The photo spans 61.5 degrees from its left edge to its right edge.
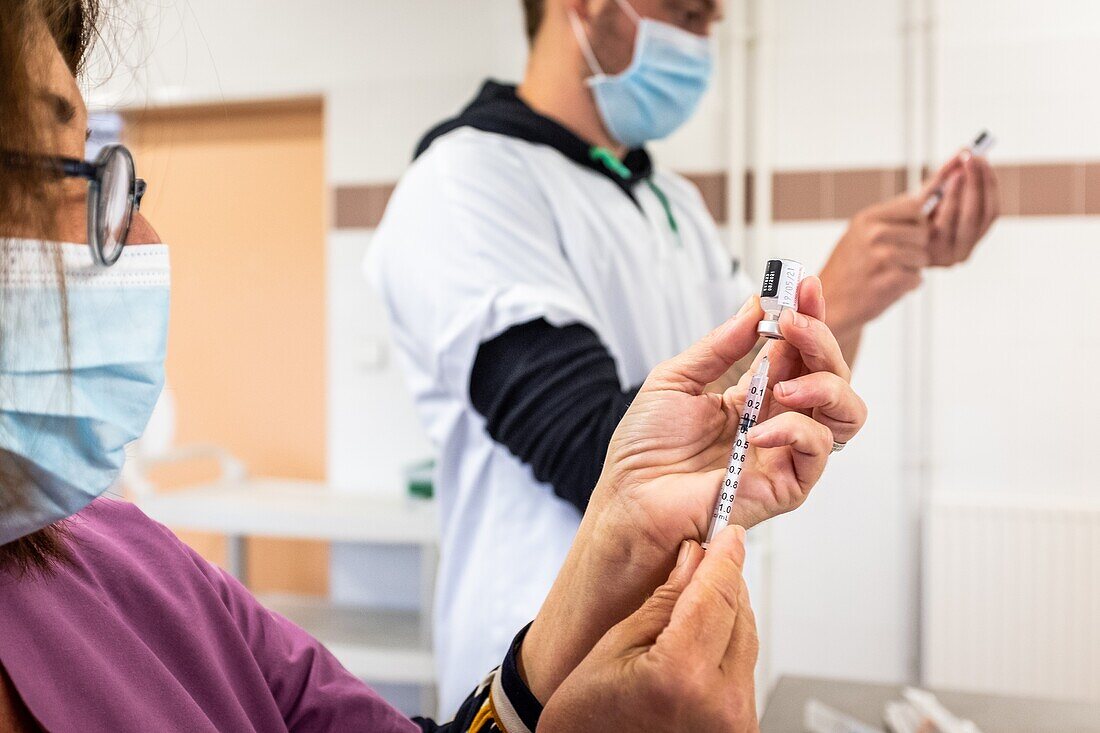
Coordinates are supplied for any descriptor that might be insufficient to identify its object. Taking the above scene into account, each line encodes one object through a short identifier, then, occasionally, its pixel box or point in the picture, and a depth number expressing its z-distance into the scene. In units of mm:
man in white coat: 862
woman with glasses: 452
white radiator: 2152
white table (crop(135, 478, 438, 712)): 2125
